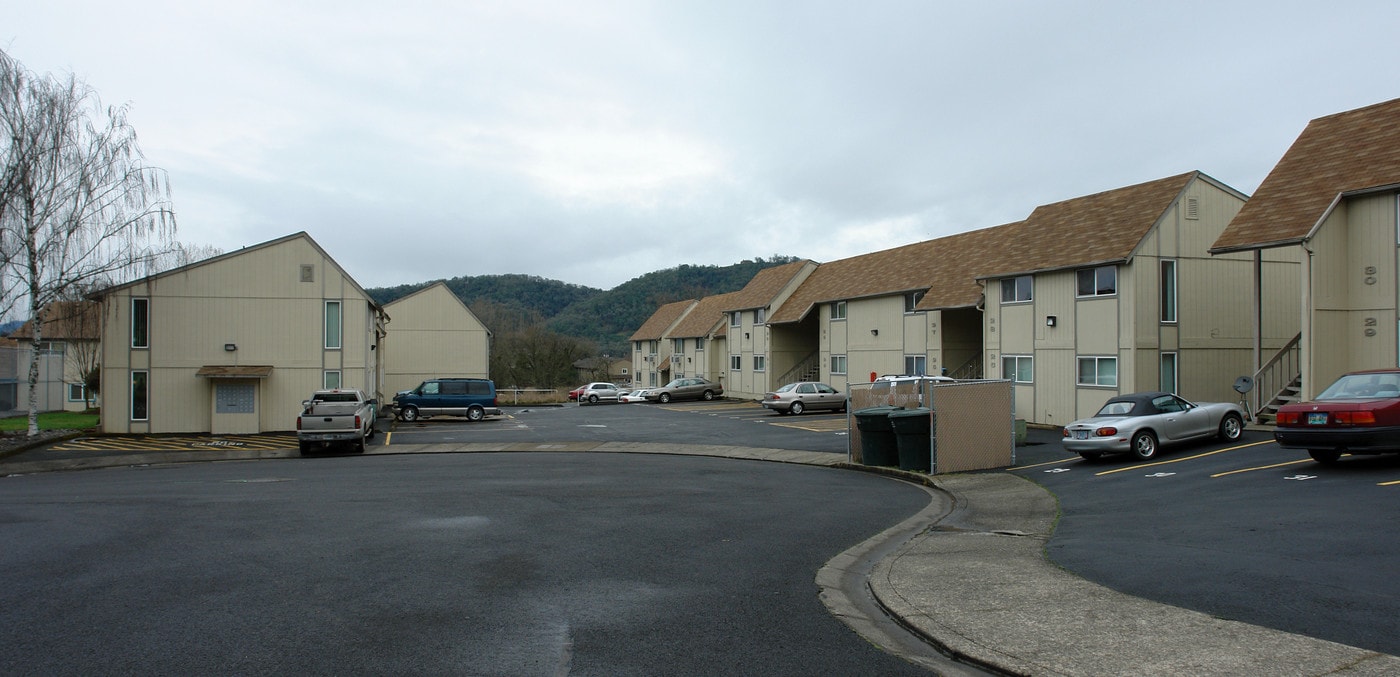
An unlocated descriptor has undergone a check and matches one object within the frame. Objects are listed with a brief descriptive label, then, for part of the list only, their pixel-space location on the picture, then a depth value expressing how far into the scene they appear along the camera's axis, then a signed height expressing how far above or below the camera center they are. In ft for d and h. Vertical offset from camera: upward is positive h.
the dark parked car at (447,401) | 131.95 -7.14
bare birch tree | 90.53 +17.06
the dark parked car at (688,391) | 179.83 -7.80
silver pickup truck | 84.23 -6.71
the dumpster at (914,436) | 61.26 -5.79
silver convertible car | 60.49 -5.05
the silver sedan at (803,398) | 131.34 -6.83
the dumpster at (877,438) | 65.83 -6.35
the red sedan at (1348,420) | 43.80 -3.41
